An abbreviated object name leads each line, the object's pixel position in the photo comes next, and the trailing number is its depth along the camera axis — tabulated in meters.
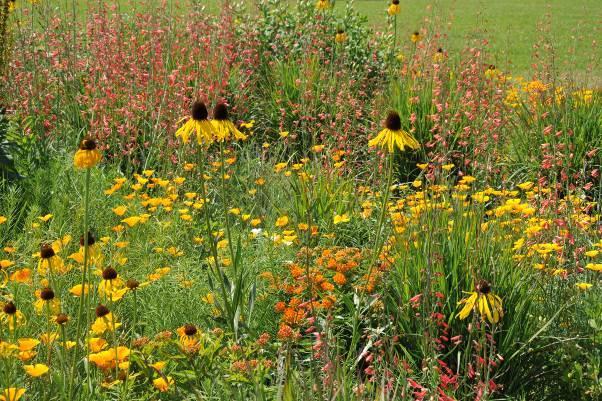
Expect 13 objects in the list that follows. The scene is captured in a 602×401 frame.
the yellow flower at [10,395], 2.08
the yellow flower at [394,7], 6.78
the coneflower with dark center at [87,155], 2.18
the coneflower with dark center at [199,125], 2.79
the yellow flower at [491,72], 6.35
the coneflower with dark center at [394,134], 2.73
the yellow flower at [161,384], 2.56
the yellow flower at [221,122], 2.86
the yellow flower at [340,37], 6.91
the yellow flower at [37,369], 2.32
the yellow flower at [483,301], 2.39
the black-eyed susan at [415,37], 7.55
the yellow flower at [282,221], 3.94
